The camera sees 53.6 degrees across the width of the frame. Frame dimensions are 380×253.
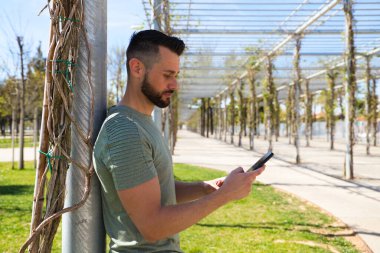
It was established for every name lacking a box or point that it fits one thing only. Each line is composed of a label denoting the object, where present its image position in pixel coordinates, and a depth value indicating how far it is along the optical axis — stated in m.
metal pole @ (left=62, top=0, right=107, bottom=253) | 1.26
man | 1.13
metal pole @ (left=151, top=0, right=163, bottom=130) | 4.89
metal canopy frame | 10.80
